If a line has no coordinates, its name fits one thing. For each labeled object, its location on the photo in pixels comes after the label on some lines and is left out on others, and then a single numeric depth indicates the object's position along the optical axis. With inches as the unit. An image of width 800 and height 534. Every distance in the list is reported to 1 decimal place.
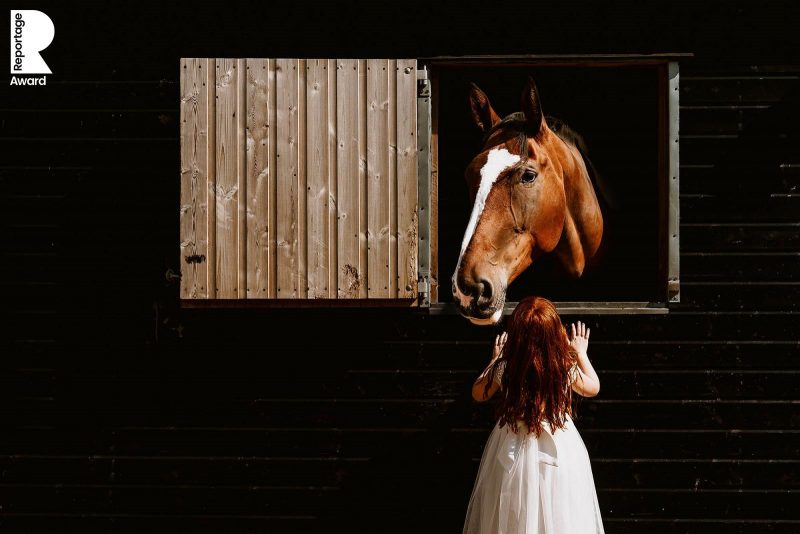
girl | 131.0
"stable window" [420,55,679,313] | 163.9
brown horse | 154.9
